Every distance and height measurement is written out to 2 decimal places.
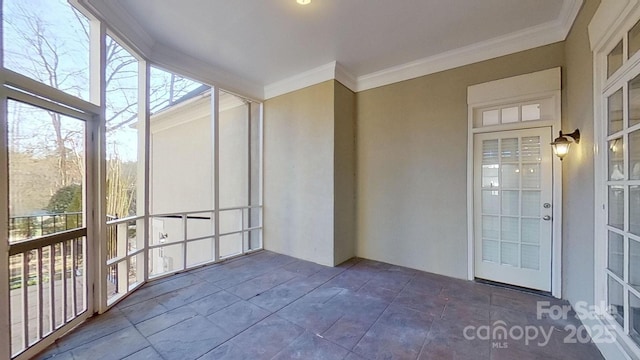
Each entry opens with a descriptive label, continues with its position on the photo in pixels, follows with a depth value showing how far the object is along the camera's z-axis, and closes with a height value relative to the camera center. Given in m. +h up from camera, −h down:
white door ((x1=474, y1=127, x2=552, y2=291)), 2.86 -0.35
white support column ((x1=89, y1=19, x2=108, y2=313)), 2.39 -0.05
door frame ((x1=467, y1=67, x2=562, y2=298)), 2.73 +0.72
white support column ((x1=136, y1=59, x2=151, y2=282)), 3.13 +0.48
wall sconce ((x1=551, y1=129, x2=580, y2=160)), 2.30 +0.35
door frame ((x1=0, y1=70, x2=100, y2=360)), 1.63 +0.11
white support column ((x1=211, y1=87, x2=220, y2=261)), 3.91 +0.21
